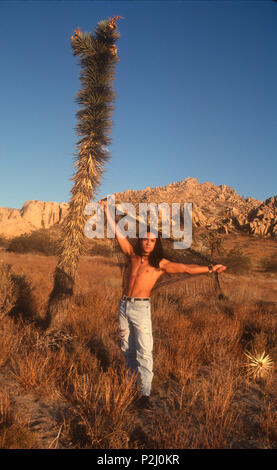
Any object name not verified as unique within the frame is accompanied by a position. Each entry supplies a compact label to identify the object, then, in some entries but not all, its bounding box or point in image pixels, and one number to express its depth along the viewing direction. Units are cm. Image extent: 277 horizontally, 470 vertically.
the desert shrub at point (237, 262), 2427
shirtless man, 303
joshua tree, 586
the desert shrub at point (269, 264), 2559
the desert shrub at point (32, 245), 2795
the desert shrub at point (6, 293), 562
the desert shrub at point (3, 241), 3444
